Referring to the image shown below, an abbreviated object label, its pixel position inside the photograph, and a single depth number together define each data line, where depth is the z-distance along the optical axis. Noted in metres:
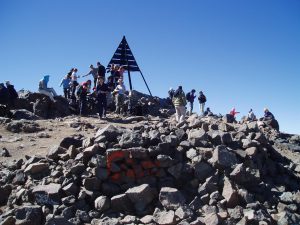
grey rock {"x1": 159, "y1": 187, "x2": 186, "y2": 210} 7.86
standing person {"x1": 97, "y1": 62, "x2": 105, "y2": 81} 19.12
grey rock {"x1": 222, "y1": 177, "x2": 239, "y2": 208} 7.99
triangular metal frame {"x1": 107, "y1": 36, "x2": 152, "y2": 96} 26.96
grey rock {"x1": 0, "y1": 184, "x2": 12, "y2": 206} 8.48
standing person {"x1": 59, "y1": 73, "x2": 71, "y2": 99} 20.44
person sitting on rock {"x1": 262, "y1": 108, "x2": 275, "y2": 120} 23.34
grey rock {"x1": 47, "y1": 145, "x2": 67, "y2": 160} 9.78
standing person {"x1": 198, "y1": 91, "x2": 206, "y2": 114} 24.80
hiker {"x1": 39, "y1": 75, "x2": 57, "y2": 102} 19.00
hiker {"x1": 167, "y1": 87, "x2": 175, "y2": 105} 27.39
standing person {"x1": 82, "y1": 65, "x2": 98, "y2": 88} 20.95
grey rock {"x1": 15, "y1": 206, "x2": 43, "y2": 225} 7.23
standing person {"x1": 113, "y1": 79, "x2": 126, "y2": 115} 19.27
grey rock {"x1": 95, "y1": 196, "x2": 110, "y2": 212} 7.91
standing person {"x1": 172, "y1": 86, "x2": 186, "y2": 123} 15.41
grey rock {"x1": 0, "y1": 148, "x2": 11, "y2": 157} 11.58
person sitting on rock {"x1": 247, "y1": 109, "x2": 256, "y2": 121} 26.39
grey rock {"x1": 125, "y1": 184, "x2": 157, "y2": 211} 8.07
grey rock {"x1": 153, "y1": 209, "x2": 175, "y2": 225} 7.28
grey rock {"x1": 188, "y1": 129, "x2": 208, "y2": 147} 9.94
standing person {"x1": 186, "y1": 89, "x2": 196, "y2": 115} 24.98
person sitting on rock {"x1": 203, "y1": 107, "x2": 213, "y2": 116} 28.16
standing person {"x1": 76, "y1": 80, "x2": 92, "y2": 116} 19.12
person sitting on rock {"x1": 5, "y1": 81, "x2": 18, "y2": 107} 17.89
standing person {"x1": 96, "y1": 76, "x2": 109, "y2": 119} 16.86
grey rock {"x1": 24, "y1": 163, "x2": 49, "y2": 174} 9.12
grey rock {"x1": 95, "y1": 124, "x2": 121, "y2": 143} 9.70
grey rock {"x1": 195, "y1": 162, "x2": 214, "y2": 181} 8.89
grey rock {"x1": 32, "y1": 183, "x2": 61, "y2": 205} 8.02
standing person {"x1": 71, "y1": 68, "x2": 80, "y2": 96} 20.61
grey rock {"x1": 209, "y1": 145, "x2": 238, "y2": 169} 9.07
